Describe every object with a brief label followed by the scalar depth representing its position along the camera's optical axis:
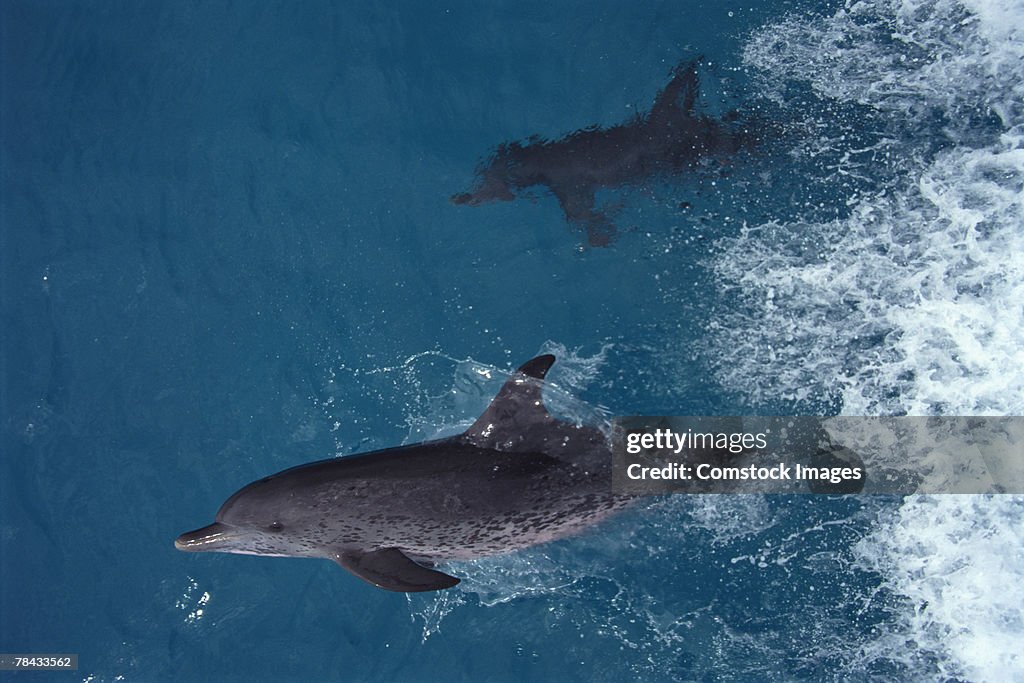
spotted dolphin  7.96
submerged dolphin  10.39
